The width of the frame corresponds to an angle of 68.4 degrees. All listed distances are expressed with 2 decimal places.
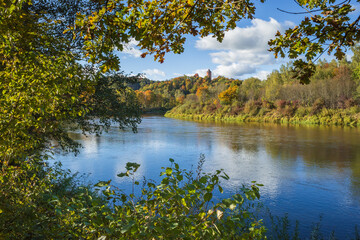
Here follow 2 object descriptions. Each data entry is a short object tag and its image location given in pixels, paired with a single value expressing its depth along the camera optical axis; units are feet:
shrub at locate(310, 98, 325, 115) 123.34
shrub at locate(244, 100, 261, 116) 146.24
